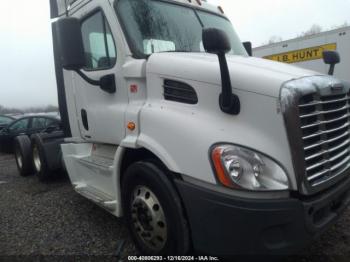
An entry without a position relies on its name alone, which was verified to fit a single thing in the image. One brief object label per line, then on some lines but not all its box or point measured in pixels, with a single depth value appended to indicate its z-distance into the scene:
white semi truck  2.62
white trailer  10.95
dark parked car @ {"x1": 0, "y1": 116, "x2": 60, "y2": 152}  10.64
